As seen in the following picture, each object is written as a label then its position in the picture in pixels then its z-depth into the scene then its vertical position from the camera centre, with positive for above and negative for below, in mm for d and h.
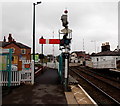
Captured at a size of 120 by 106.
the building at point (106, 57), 21825 -447
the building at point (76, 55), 95650 +250
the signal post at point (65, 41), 7189 +782
